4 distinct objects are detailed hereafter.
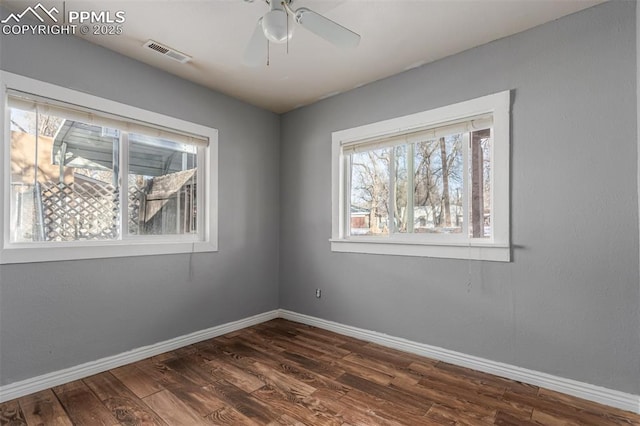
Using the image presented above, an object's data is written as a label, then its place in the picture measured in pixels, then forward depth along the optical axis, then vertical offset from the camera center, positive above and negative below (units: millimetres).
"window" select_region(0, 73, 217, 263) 2160 +297
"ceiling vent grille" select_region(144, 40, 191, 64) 2424 +1308
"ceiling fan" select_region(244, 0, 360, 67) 1626 +1012
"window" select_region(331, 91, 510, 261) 2400 +279
